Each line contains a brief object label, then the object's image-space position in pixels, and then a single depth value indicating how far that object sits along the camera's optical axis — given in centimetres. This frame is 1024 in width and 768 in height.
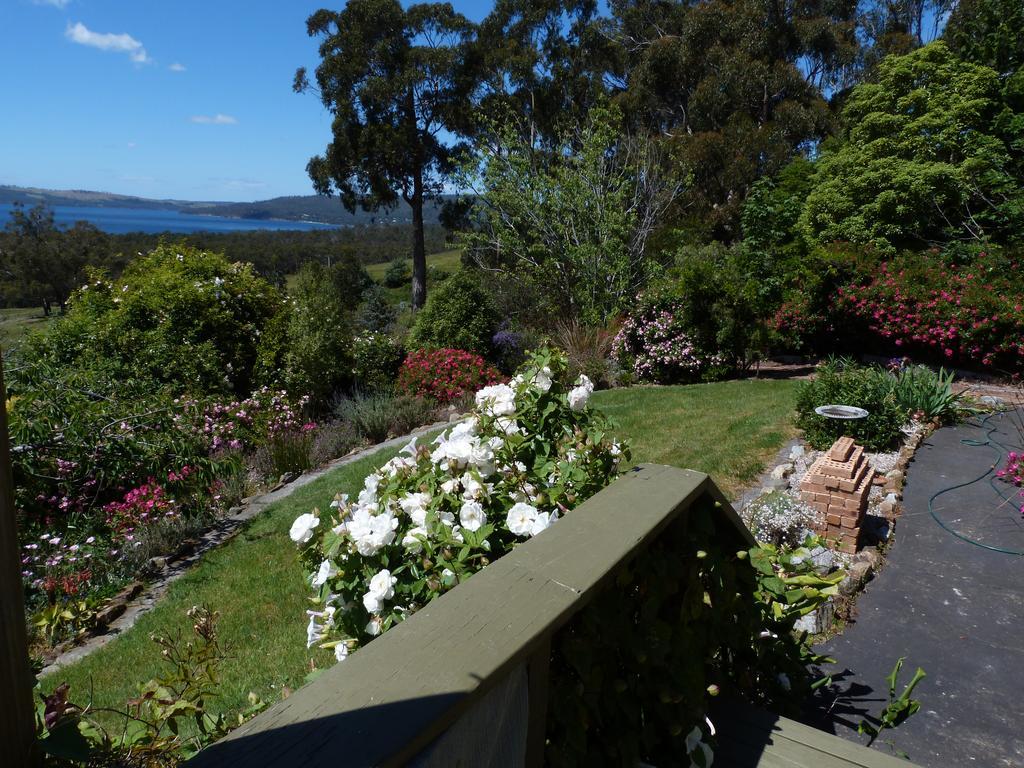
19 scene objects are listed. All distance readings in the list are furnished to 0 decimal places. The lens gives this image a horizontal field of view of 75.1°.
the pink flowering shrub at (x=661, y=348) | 1062
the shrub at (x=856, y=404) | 618
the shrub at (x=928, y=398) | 699
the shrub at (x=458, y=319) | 1116
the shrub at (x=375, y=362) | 984
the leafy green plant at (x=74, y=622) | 411
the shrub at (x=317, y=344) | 912
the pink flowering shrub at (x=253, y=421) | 755
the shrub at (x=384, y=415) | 820
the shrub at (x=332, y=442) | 746
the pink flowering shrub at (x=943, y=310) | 908
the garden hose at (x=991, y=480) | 441
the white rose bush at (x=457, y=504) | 167
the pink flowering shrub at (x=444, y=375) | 933
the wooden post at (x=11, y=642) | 66
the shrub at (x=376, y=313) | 1903
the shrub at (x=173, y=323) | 823
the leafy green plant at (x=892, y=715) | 243
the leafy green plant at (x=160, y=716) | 128
